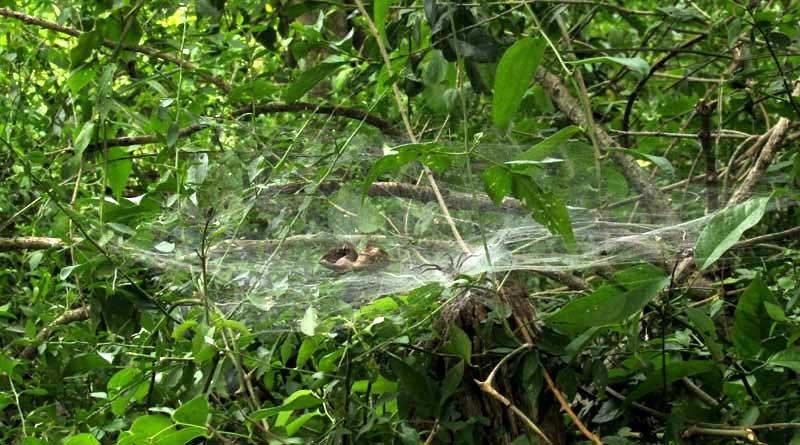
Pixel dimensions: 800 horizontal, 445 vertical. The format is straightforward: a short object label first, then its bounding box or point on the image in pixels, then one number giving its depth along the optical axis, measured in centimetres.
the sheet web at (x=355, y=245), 302
